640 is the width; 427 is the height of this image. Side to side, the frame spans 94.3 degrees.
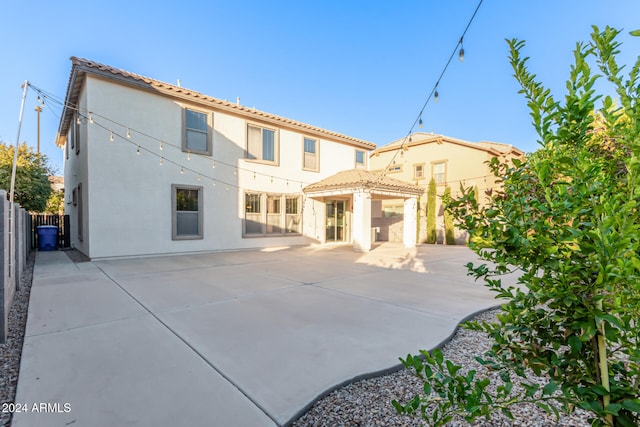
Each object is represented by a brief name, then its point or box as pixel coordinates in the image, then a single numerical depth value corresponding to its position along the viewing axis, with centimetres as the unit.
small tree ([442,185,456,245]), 1566
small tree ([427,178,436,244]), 1631
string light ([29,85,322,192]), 801
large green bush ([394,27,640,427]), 88
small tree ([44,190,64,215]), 2173
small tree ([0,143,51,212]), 1232
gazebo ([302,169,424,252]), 1119
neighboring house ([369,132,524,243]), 1600
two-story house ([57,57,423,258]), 850
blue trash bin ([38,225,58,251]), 1076
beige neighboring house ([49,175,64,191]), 2627
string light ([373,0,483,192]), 419
